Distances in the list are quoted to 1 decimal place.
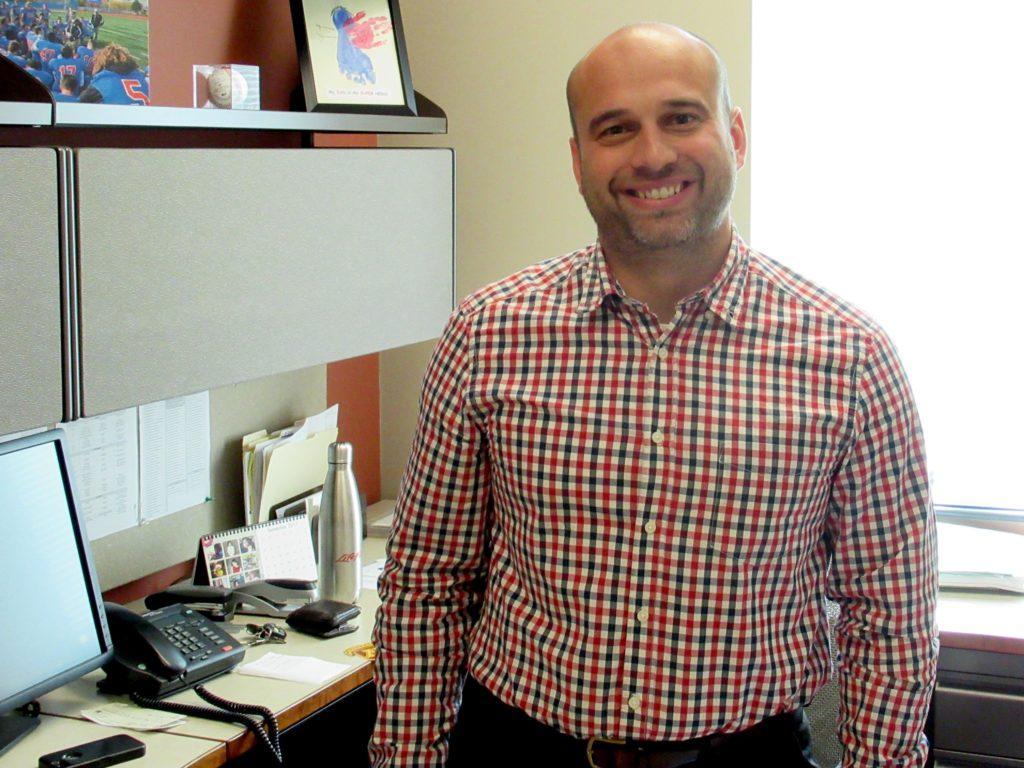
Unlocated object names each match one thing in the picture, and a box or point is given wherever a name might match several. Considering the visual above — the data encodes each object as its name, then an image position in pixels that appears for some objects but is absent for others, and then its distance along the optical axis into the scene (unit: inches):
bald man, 58.3
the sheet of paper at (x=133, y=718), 69.6
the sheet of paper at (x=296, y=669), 77.5
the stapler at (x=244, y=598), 88.1
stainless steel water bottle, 91.6
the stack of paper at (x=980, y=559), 95.0
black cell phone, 63.9
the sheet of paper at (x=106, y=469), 85.1
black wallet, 85.0
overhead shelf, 63.0
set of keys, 83.7
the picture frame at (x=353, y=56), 96.8
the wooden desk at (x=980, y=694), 86.5
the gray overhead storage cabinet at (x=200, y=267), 64.9
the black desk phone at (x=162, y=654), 73.9
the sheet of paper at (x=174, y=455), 91.1
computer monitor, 68.4
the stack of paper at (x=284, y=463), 100.4
